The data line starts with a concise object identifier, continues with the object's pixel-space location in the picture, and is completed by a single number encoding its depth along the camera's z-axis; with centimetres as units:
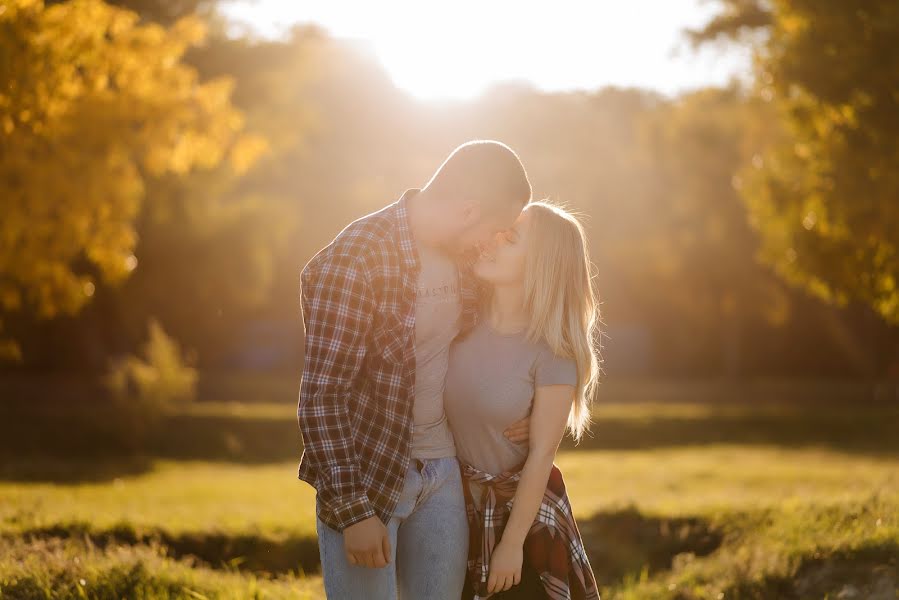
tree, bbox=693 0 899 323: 934
